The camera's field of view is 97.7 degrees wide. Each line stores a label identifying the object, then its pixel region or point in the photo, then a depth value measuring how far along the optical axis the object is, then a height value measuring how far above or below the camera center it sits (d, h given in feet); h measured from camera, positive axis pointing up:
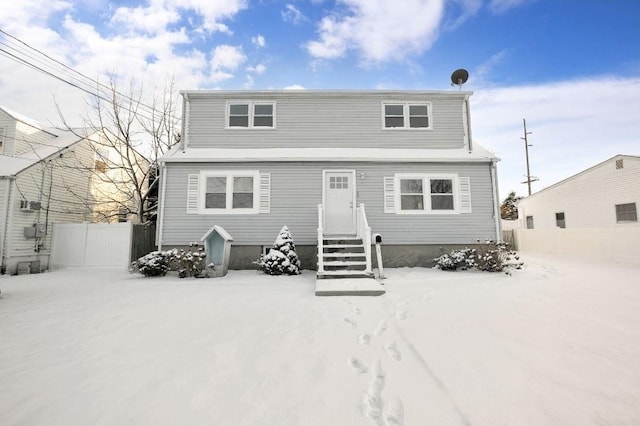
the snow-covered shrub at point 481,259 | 27.27 -2.79
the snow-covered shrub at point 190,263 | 26.09 -2.98
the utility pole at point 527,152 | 78.74 +22.26
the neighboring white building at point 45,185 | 32.35 +6.51
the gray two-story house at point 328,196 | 30.71 +3.99
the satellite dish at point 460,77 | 34.12 +18.96
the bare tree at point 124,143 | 43.27 +14.62
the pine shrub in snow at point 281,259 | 26.32 -2.64
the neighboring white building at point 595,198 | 40.81 +5.59
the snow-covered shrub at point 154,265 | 26.18 -3.07
